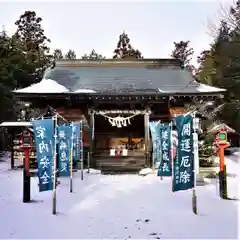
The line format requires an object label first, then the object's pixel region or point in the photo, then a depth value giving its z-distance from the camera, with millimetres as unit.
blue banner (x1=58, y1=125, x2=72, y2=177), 7093
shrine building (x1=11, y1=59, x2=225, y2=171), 10340
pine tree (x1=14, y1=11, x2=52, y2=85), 25462
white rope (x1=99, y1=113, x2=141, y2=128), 10886
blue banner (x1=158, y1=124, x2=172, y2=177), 7467
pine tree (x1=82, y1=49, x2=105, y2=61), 34618
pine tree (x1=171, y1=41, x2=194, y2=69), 31387
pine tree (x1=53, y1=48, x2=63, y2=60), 30450
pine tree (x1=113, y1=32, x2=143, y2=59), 31069
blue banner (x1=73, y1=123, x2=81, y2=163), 8100
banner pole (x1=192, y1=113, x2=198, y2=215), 5007
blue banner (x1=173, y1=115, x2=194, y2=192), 5081
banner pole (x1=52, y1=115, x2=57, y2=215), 4991
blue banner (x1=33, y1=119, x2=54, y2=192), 5268
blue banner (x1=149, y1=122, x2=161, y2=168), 8670
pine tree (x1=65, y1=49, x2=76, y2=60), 34371
